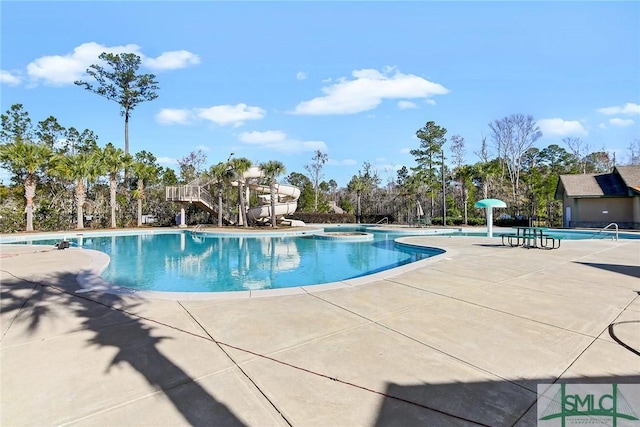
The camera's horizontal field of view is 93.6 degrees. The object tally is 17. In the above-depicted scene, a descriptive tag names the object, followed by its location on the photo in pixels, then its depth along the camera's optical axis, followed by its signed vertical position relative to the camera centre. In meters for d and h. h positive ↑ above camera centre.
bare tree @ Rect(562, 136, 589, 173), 39.66 +7.96
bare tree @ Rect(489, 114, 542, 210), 32.53 +7.87
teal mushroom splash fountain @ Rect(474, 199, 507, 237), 13.20 +0.22
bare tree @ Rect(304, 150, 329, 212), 41.16 +6.29
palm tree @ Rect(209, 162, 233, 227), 23.98 +2.99
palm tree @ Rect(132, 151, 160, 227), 24.58 +3.28
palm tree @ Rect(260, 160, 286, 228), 22.63 +3.14
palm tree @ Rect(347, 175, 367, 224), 32.22 +2.38
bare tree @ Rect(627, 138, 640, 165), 35.50 +6.61
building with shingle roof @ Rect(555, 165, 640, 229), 20.48 +0.64
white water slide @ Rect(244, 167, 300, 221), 24.77 +1.29
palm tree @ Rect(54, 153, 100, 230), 21.52 +3.29
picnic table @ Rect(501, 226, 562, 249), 10.77 -1.39
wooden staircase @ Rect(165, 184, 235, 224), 23.64 +1.44
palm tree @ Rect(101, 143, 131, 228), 23.30 +3.82
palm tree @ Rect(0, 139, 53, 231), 19.22 +3.66
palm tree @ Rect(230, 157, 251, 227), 23.14 +3.26
